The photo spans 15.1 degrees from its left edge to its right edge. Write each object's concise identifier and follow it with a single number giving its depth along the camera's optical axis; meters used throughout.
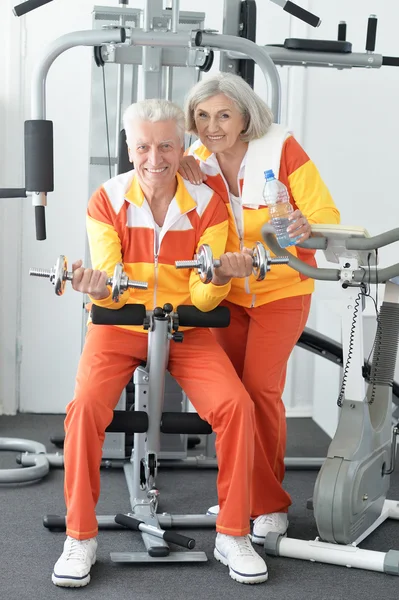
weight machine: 4.77
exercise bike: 4.43
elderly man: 4.38
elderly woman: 4.70
